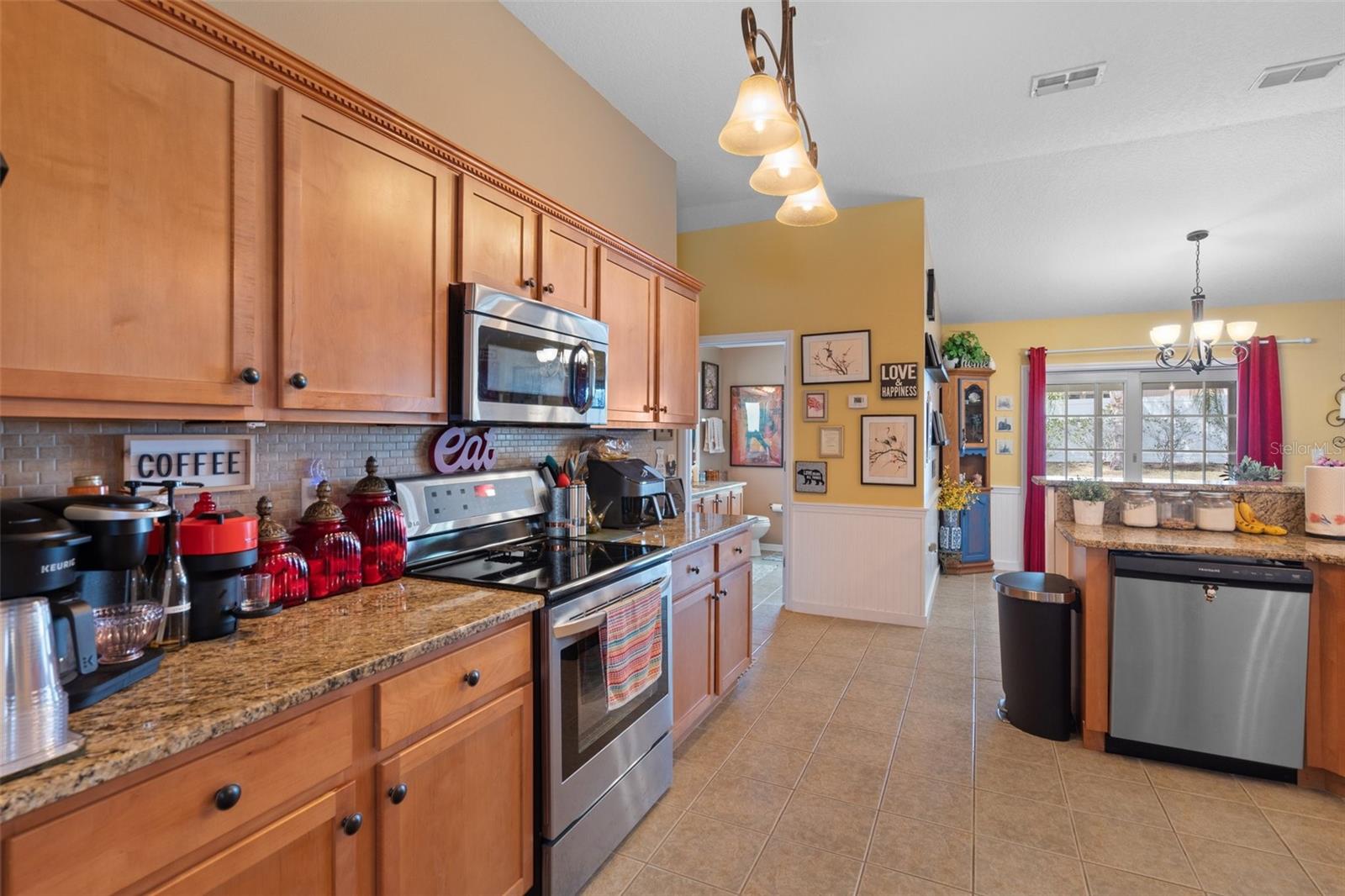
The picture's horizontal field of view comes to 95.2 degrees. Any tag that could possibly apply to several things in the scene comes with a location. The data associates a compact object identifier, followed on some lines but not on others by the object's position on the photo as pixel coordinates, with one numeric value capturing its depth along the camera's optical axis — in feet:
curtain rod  17.71
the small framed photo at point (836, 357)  14.19
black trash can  8.92
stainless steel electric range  5.48
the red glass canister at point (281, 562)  4.68
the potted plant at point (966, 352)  19.19
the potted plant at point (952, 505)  18.11
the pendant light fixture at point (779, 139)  5.77
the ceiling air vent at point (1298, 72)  8.79
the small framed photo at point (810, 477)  14.76
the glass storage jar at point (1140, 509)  9.59
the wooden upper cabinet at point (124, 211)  3.35
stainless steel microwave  6.11
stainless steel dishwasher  7.68
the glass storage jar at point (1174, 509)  9.57
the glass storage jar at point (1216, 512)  9.16
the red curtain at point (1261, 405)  17.79
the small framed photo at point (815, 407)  14.70
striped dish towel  6.15
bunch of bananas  8.87
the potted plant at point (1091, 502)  9.68
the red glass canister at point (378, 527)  5.62
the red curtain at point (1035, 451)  19.17
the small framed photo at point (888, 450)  13.78
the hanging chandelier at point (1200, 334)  13.52
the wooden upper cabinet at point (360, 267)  4.69
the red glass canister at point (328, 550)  5.08
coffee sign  4.53
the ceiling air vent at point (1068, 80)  9.11
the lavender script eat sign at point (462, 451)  7.14
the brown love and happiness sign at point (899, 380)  13.67
